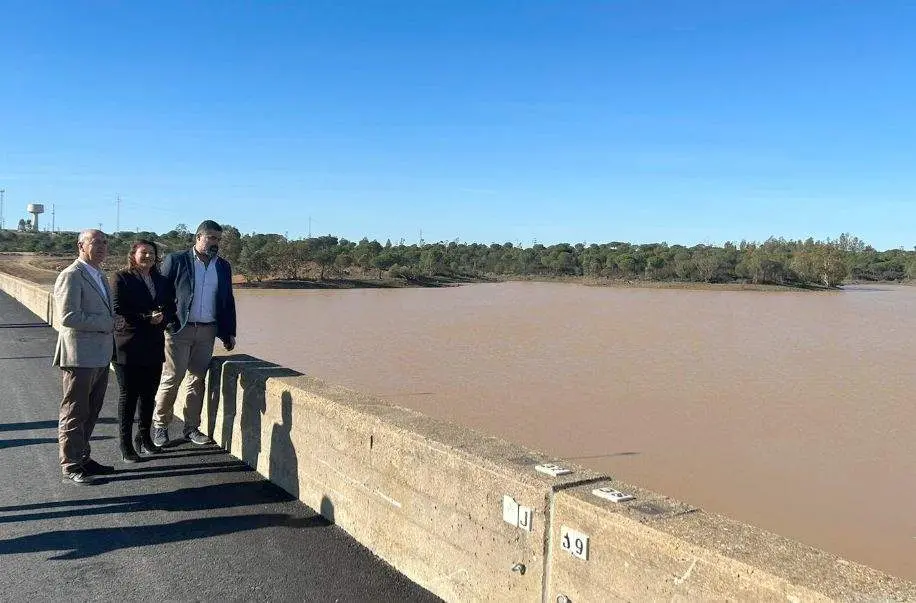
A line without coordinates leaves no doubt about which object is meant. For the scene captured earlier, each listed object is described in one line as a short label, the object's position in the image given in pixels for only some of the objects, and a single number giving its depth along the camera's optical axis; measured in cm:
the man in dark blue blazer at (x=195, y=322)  534
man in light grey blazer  459
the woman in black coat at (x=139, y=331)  504
